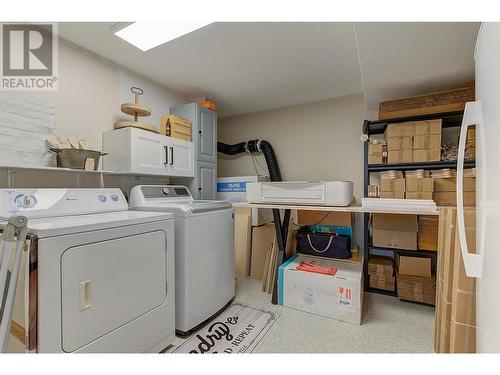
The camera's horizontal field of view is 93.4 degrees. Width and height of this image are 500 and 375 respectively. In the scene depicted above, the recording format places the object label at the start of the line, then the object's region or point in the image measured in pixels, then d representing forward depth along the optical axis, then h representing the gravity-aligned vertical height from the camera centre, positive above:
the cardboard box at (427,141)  2.19 +0.44
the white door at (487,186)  0.68 +0.01
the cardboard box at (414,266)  2.23 -0.75
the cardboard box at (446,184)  2.04 +0.04
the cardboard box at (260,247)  2.93 -0.76
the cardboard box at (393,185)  2.27 +0.03
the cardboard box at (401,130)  2.28 +0.57
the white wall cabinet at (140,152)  2.14 +0.33
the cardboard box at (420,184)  2.17 +0.04
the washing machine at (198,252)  1.75 -0.53
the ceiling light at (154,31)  1.69 +1.16
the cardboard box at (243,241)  3.00 -0.71
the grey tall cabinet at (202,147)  2.86 +0.51
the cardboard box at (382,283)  2.41 -0.98
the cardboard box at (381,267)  2.42 -0.82
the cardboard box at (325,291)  1.93 -0.90
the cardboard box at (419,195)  2.18 -0.07
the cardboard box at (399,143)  2.29 +0.44
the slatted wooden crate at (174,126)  2.60 +0.67
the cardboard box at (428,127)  2.17 +0.57
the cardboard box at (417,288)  2.19 -0.95
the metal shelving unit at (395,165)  2.19 +0.22
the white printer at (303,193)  2.01 -0.05
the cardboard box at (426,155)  2.18 +0.31
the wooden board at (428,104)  2.10 +0.80
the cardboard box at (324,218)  2.79 -0.37
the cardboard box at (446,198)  2.08 -0.09
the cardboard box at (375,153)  2.43 +0.36
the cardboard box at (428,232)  2.25 -0.43
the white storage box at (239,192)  3.08 -0.08
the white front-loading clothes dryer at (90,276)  1.04 -0.47
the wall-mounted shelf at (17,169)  1.60 +0.12
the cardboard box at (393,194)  2.28 -0.06
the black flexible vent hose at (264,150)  3.30 +0.56
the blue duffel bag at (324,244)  2.42 -0.60
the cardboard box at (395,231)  2.30 -0.43
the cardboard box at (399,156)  2.29 +0.31
